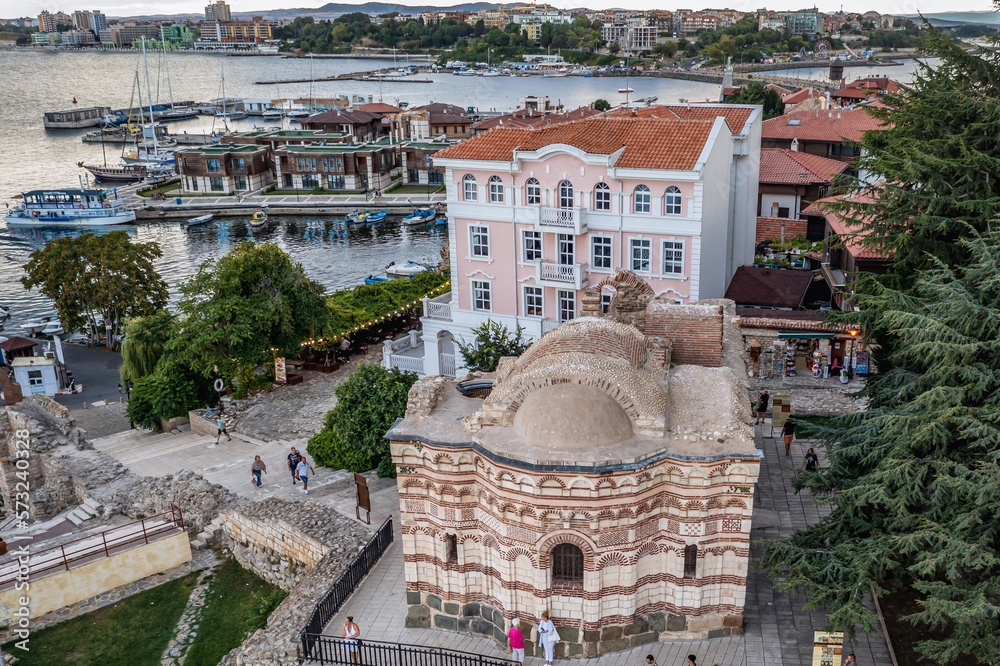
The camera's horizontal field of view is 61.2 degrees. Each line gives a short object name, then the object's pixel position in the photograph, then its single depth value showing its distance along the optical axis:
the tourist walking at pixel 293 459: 32.50
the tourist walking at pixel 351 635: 21.38
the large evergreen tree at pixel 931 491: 18.56
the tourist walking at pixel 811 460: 29.72
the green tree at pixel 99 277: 55.50
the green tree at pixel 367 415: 31.39
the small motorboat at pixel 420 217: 96.88
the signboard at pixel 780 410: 33.53
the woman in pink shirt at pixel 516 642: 20.50
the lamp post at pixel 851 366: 38.12
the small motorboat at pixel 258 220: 97.38
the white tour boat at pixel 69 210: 97.31
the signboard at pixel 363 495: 27.83
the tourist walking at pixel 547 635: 20.33
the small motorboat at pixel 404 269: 72.25
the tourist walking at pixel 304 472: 31.50
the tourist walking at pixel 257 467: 32.56
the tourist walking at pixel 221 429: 38.38
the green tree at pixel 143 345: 44.09
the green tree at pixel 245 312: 40.94
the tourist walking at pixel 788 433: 31.81
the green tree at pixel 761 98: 105.31
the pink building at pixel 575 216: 38.97
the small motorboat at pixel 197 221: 99.00
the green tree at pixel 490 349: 35.47
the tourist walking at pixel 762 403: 34.50
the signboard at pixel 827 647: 19.14
